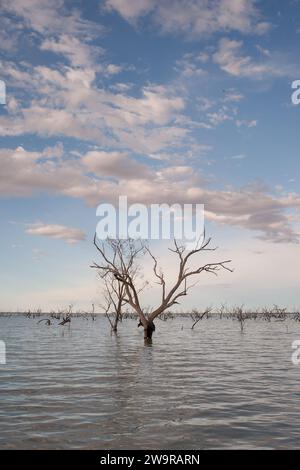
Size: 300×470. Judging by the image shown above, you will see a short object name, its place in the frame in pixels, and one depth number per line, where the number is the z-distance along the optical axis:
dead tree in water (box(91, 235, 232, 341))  30.45
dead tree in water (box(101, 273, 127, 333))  40.91
